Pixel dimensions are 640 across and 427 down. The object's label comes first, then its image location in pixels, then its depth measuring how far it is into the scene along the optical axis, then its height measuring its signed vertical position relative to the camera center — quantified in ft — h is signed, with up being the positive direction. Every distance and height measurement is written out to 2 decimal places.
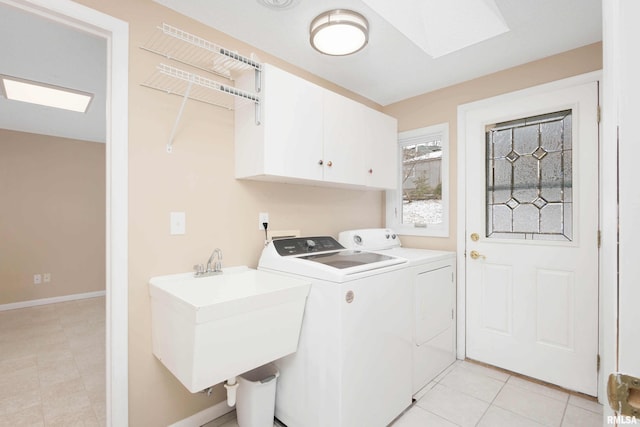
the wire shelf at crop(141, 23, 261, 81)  5.40 +3.00
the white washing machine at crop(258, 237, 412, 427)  4.99 -2.40
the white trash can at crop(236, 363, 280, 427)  5.45 -3.49
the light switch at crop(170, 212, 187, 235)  5.66 -0.21
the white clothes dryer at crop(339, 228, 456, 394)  6.84 -2.16
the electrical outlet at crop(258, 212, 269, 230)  7.03 -0.17
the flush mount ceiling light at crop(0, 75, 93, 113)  8.76 +3.76
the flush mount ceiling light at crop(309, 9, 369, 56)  5.64 +3.51
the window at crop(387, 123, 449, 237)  9.04 +0.81
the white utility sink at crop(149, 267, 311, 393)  4.07 -1.68
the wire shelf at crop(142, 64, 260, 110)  5.14 +2.33
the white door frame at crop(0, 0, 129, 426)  4.97 -0.25
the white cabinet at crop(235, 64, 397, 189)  5.91 +1.69
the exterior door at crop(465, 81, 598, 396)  6.78 -0.59
